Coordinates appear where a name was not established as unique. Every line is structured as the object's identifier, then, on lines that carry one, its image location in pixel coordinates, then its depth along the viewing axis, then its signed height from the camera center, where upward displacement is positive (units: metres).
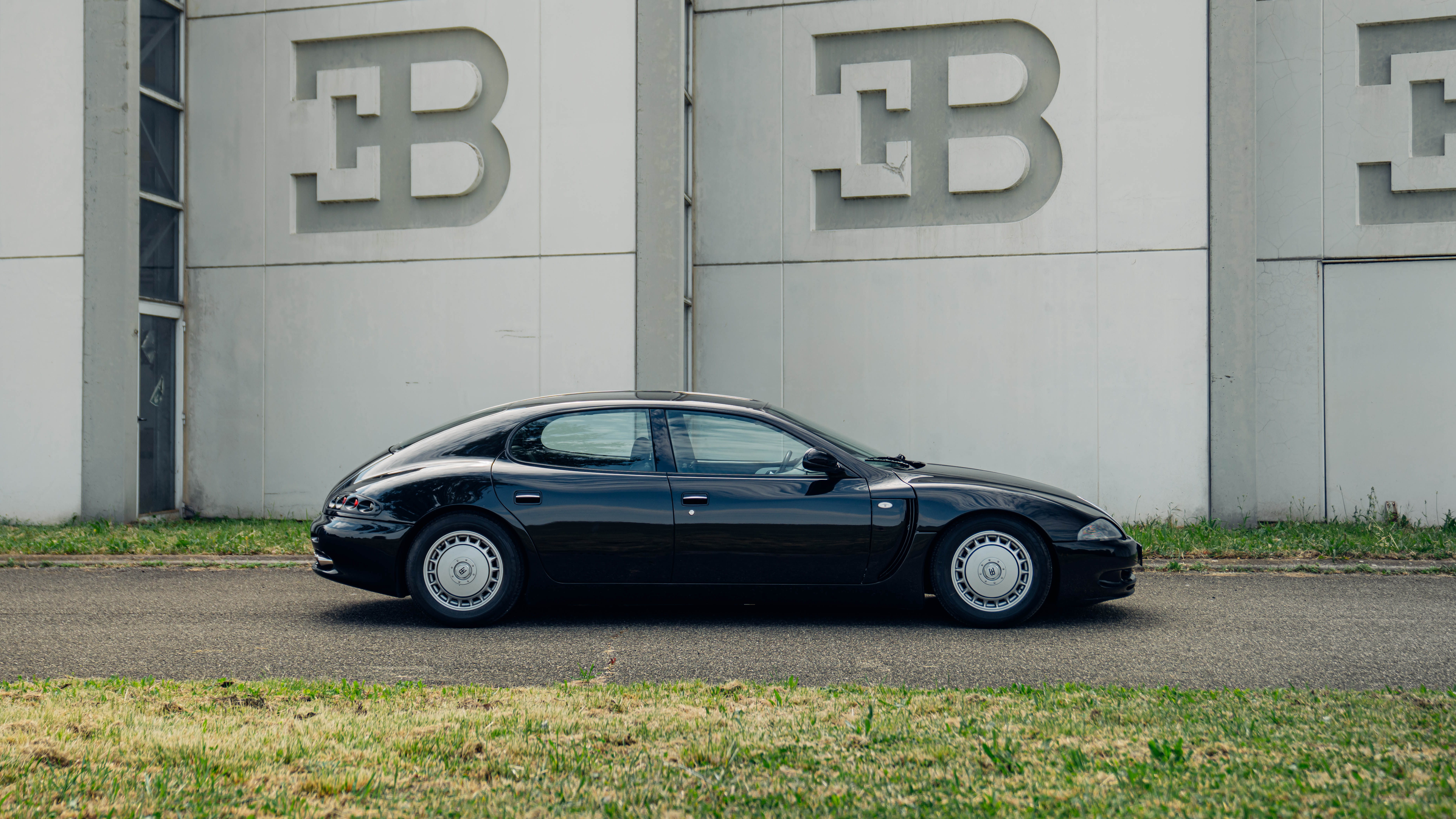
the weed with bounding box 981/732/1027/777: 3.15 -1.09
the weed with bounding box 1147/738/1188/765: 3.19 -1.08
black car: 5.78 -0.66
